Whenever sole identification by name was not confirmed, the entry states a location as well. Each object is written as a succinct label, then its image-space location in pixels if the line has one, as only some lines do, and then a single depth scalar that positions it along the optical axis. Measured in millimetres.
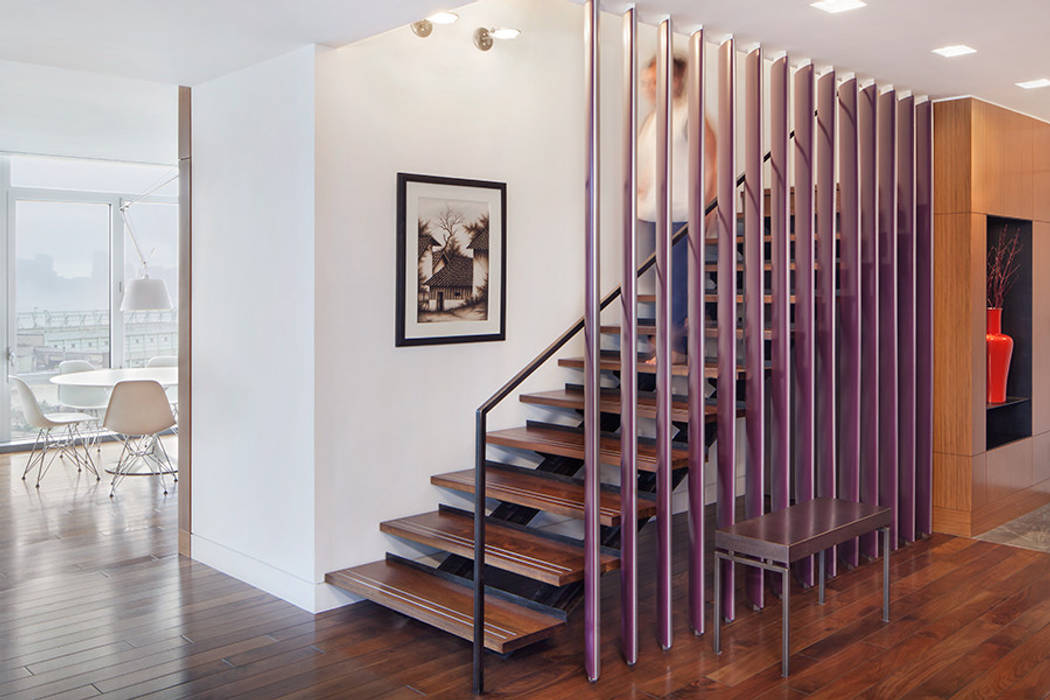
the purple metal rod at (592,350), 3379
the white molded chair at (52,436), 7172
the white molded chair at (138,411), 6547
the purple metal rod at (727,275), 3951
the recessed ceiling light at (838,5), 3623
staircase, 3619
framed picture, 4383
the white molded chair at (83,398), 7770
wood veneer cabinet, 5422
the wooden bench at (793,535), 3516
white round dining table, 7082
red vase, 5820
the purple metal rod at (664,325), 3670
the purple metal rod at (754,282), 4125
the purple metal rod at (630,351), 3523
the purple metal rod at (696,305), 3805
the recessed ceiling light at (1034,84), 5041
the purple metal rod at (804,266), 4492
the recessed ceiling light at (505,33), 4547
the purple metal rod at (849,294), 4855
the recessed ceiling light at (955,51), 4332
